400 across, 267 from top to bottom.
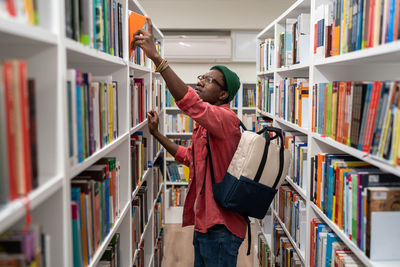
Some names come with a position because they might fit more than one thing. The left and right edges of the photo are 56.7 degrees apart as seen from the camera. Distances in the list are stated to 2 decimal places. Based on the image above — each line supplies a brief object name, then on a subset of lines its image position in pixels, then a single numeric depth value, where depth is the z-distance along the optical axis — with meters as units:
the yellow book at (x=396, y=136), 1.11
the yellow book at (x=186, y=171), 5.04
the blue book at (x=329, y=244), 1.70
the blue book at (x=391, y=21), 1.18
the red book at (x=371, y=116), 1.24
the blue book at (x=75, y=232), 1.06
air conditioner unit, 5.46
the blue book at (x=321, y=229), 1.83
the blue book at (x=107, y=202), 1.42
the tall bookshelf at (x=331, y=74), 1.26
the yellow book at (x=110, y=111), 1.48
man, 1.79
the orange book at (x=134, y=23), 1.82
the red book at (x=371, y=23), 1.30
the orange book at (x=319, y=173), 1.82
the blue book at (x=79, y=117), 1.06
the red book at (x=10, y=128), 0.68
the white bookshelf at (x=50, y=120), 0.73
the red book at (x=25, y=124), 0.72
